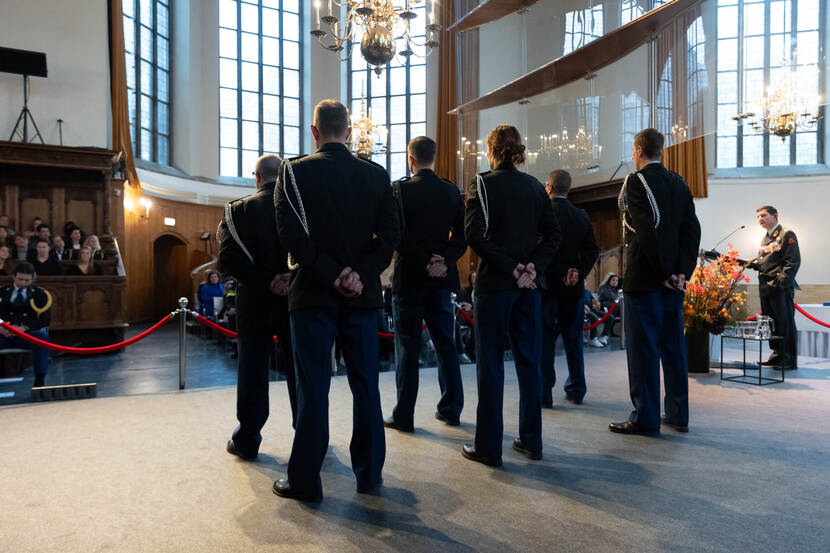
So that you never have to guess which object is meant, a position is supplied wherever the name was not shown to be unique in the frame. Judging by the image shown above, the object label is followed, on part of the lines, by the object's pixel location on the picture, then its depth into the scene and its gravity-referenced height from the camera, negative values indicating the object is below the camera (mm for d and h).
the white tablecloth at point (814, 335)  6883 -795
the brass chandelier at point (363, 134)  11337 +2661
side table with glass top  4875 -951
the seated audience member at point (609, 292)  8836 -373
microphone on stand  5484 +136
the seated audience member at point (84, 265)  8133 +0
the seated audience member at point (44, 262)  7773 +38
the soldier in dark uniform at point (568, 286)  3998 -131
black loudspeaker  10438 +3704
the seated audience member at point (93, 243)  8985 +346
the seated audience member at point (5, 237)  8648 +412
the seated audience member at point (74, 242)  9156 +383
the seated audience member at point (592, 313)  7631 -645
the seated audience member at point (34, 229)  9562 +632
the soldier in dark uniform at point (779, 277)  5660 -84
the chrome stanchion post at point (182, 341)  4695 -619
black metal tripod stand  10757 +2694
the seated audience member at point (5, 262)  7578 +34
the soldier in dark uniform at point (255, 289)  2762 -113
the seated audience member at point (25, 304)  5320 -365
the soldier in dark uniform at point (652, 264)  3275 +23
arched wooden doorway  14867 -171
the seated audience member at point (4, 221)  9205 +693
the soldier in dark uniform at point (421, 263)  3285 +23
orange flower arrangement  5238 -270
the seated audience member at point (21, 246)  8188 +265
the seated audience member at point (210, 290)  9789 -415
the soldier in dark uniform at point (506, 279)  2756 -57
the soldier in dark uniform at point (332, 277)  2254 -41
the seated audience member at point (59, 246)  8948 +292
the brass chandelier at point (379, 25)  6159 +2904
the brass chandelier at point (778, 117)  8164 +2269
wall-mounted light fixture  12602 +1292
